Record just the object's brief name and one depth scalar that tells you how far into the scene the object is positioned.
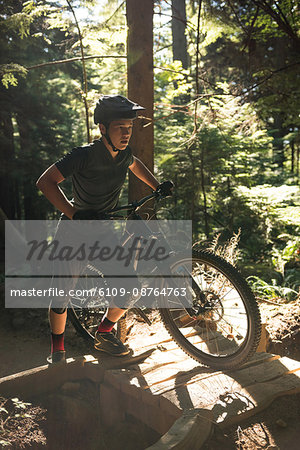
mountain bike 2.95
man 2.95
